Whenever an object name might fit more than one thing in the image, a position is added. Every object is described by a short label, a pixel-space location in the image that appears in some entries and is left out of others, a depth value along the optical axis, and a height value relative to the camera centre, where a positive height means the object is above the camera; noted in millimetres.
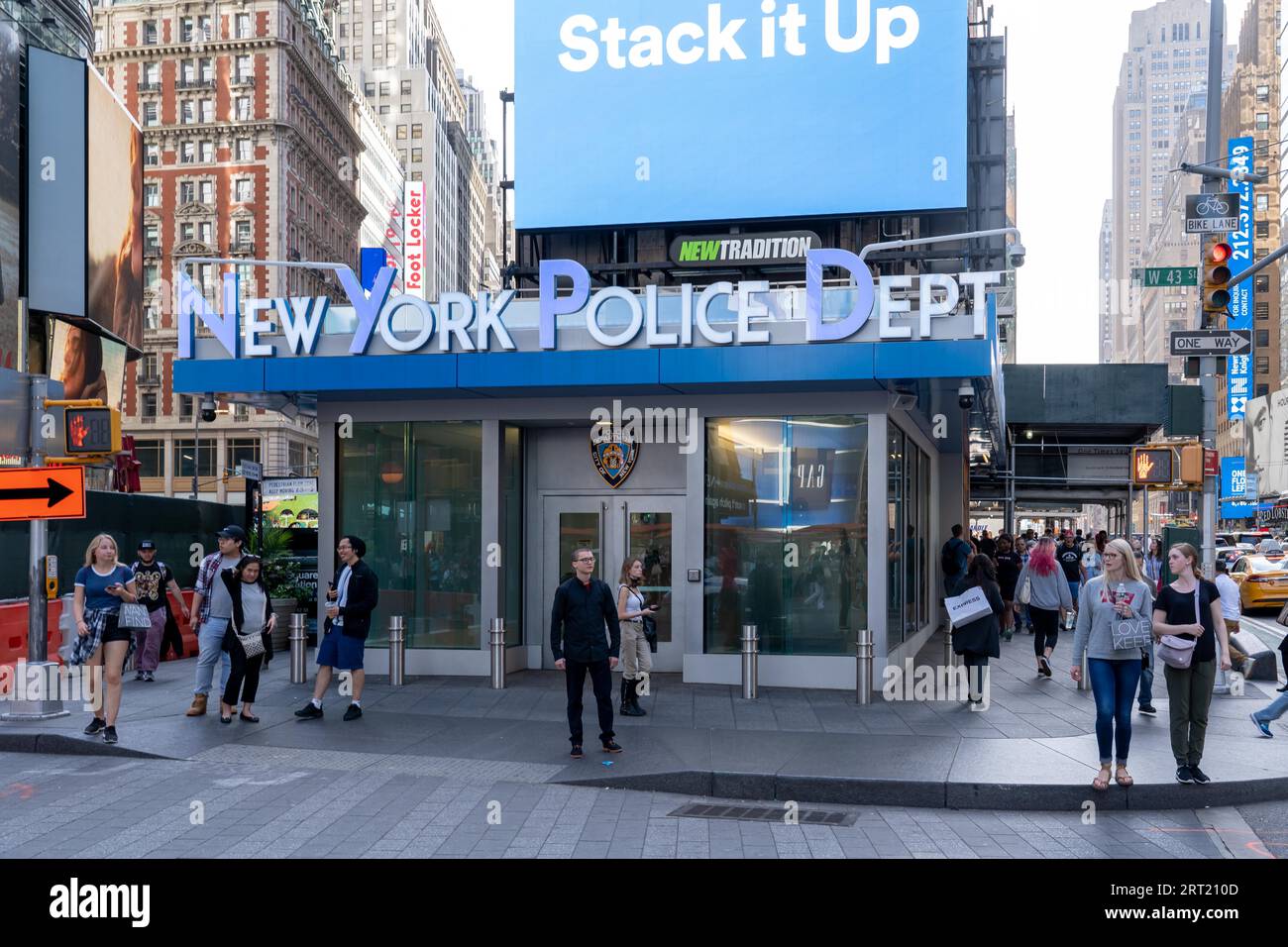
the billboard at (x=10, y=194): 33750 +8611
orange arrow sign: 11453 -89
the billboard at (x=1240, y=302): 42938 +8999
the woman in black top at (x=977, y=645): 12891 -1812
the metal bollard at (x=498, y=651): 13766 -1995
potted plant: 18266 -1612
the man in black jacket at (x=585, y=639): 9977 -1361
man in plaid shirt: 11531 -1245
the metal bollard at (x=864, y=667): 12750 -2033
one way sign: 14047 +1674
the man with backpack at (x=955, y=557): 18859 -1233
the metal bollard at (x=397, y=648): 14281 -2030
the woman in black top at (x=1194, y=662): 8906 -1419
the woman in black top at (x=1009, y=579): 21858 -1864
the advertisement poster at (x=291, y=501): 36291 -622
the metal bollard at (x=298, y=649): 14305 -2051
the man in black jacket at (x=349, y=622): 11648 -1407
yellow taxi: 28172 -2519
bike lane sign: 13961 +3214
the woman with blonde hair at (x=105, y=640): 10430 -1410
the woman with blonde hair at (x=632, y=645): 11938 -1675
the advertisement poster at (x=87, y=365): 39375 +4193
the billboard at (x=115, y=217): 39562 +9519
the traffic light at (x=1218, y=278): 13531 +2348
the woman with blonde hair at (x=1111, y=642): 8719 -1218
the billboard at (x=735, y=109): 20109 +6656
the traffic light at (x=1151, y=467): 13242 +154
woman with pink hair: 15109 -1459
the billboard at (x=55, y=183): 36438 +9689
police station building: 13180 +550
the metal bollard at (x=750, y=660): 13086 -2007
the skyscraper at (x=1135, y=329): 150625 +23575
